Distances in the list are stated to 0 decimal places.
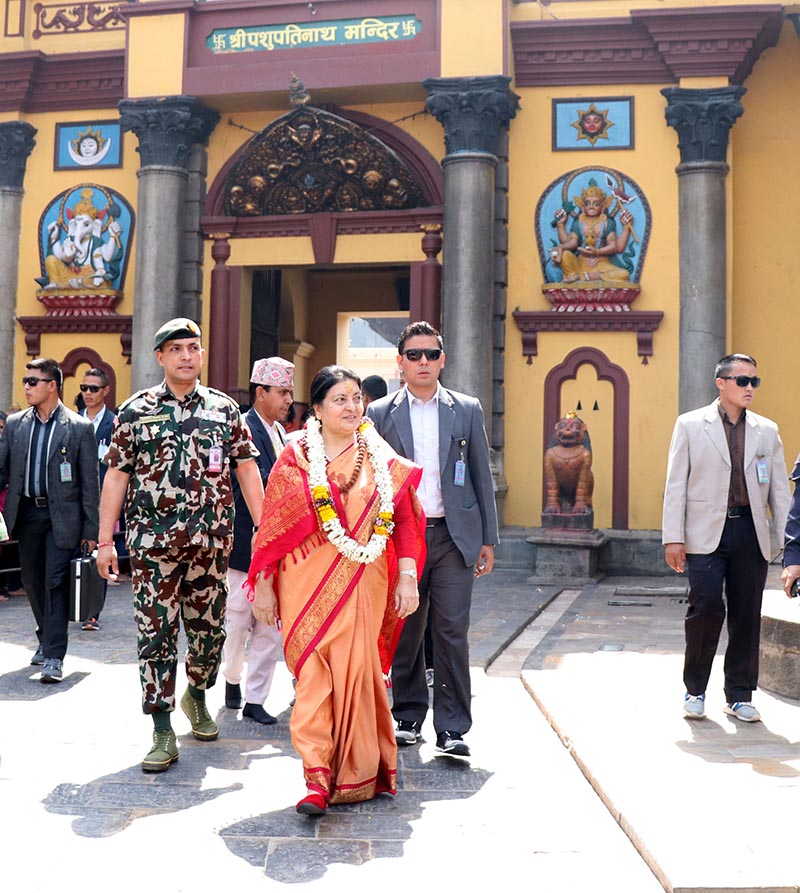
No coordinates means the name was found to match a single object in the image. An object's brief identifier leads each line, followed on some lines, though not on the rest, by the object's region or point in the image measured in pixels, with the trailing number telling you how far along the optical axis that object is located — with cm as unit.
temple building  1276
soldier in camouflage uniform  476
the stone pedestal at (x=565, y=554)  1170
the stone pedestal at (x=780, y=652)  592
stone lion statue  1180
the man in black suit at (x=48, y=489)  658
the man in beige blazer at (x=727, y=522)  550
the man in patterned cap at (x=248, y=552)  558
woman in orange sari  412
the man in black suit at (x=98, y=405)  920
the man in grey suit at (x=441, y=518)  495
